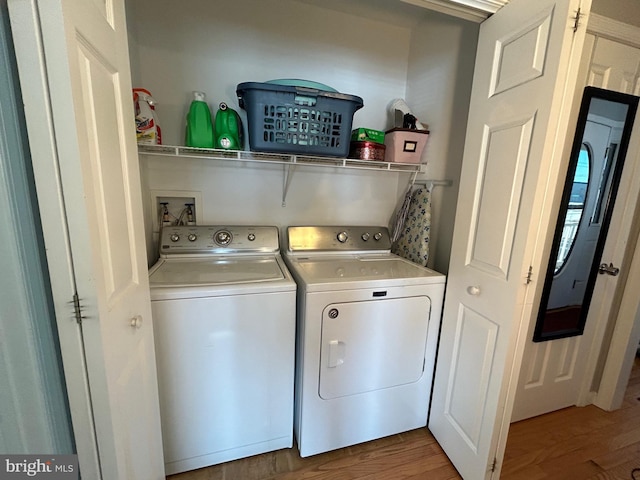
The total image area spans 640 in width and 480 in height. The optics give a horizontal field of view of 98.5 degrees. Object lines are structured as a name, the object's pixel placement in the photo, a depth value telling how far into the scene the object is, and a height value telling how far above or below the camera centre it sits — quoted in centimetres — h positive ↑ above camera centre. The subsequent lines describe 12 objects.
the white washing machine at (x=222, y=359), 126 -85
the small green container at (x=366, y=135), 179 +33
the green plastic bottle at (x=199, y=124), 157 +31
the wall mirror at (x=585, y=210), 152 -9
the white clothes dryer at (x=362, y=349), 140 -86
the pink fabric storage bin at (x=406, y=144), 181 +29
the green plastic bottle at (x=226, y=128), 157 +30
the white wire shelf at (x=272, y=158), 145 +15
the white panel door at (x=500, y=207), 100 -6
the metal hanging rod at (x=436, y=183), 175 +4
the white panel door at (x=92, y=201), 57 -6
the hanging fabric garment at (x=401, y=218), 197 -21
